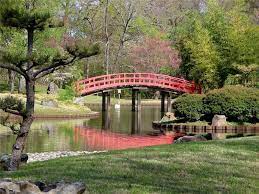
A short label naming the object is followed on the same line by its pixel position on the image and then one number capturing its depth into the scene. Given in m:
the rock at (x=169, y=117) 33.04
